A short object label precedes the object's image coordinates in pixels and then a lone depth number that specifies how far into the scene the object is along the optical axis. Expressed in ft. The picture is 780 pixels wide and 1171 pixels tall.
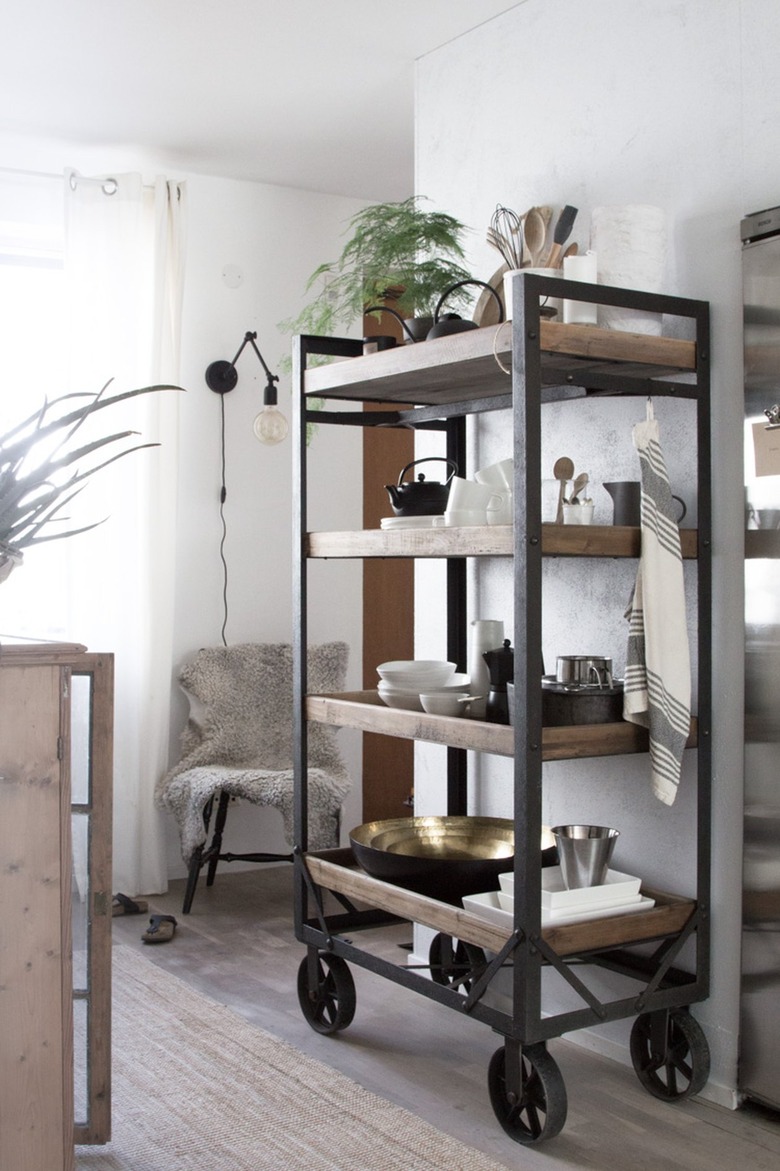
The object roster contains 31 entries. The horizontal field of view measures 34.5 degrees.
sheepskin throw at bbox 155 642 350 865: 13.21
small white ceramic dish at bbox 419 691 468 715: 8.70
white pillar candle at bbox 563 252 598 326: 7.98
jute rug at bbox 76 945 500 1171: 7.61
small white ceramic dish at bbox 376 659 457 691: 9.25
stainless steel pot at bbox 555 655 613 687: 8.14
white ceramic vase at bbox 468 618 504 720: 8.79
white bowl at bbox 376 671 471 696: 9.07
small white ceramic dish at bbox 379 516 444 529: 8.89
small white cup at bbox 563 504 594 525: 8.52
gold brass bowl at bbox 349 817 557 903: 8.48
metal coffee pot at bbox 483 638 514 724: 8.36
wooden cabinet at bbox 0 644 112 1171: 6.62
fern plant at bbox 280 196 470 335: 9.59
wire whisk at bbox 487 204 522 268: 8.68
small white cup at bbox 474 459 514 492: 8.86
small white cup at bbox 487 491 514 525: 8.52
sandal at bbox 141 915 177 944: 12.11
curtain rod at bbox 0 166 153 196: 13.80
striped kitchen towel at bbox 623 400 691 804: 7.84
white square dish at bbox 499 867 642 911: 7.79
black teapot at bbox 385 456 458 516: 9.20
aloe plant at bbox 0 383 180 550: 6.31
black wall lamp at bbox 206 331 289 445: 14.60
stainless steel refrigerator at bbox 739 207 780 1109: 7.95
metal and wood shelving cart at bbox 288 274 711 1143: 7.43
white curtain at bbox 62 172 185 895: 13.85
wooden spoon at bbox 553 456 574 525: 8.81
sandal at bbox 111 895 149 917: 13.23
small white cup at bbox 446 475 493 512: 8.54
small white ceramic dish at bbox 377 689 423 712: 9.18
